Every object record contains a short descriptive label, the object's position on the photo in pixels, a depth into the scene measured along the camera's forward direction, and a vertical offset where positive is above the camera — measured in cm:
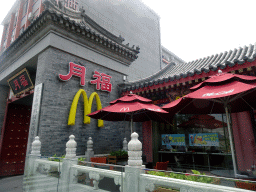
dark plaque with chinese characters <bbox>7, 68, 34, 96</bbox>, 830 +285
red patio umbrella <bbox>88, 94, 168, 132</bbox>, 510 +91
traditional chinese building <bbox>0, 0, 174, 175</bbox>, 648 +272
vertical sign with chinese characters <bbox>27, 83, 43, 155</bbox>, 609 +89
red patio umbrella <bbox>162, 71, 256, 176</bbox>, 346 +97
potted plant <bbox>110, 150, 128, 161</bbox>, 646 -59
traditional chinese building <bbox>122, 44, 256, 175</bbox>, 539 +170
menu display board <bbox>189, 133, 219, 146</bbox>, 632 -2
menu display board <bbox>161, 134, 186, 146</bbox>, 717 -1
